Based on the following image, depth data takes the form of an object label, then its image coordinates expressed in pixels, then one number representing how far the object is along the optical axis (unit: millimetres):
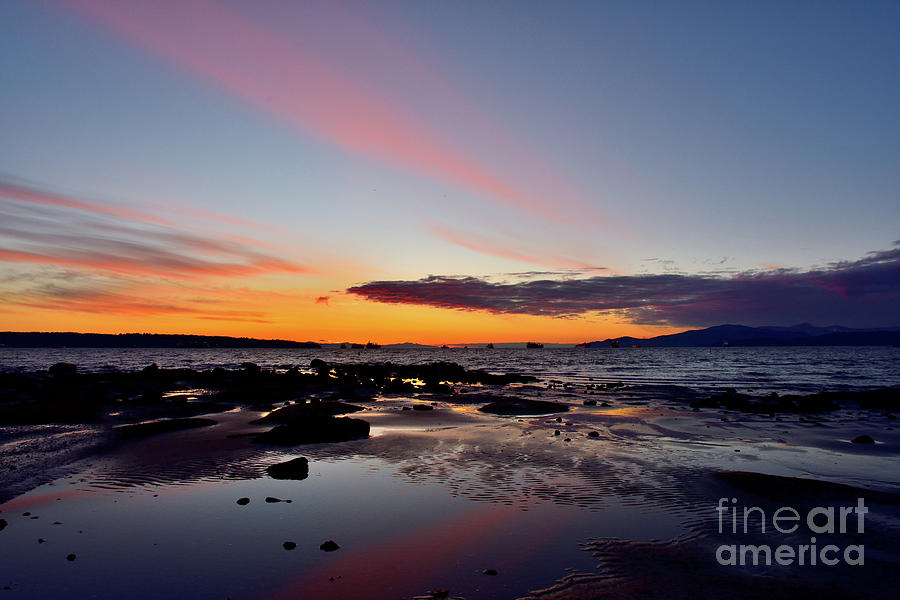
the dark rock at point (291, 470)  12055
